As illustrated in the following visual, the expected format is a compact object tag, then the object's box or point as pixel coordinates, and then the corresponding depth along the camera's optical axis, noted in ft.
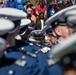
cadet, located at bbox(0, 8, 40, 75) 13.62
